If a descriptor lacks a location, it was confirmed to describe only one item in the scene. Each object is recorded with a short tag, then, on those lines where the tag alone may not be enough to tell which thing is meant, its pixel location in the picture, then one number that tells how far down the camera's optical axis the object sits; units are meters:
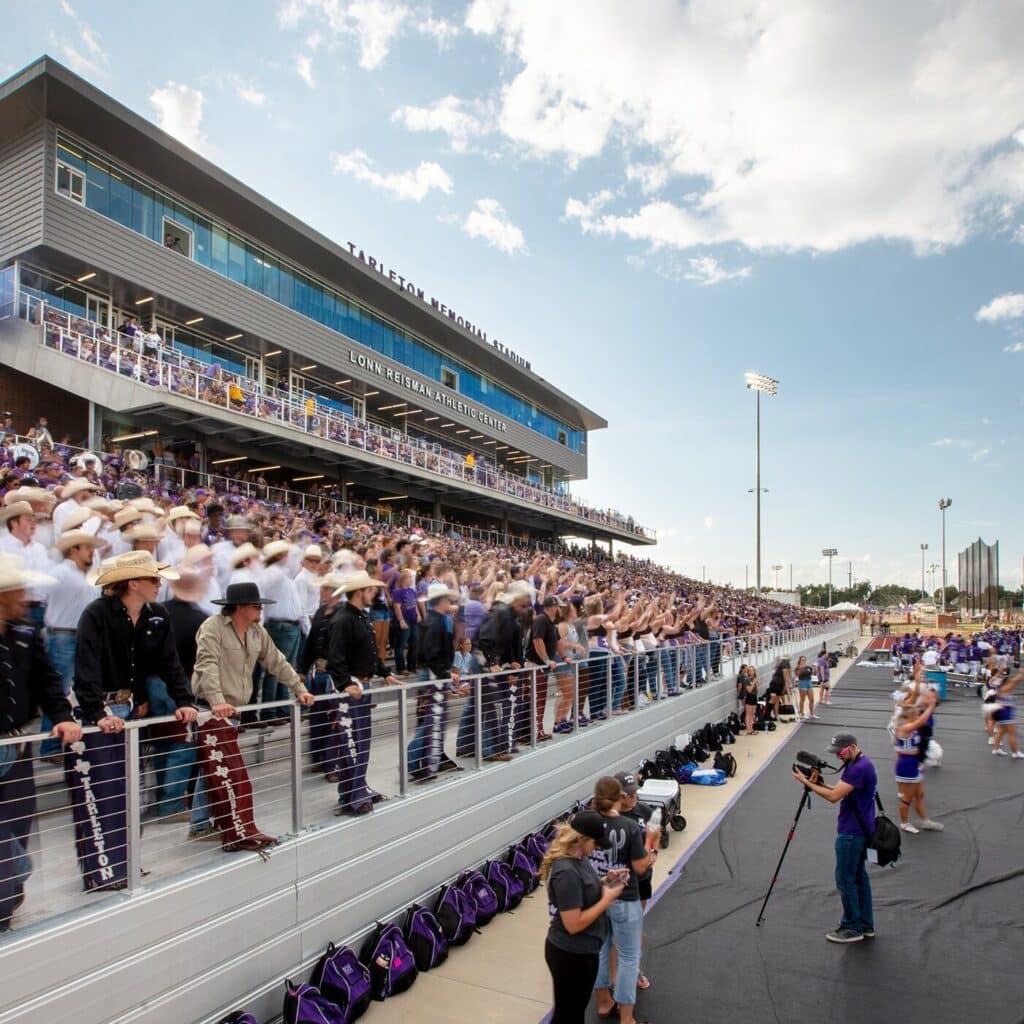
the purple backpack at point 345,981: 5.12
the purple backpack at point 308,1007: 4.73
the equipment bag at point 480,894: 6.89
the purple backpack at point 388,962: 5.56
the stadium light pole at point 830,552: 93.81
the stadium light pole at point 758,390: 41.08
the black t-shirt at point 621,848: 5.25
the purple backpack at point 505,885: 7.27
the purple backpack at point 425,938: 6.03
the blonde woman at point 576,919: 4.55
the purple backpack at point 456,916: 6.45
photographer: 6.92
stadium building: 23.38
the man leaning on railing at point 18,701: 3.86
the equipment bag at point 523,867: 7.70
